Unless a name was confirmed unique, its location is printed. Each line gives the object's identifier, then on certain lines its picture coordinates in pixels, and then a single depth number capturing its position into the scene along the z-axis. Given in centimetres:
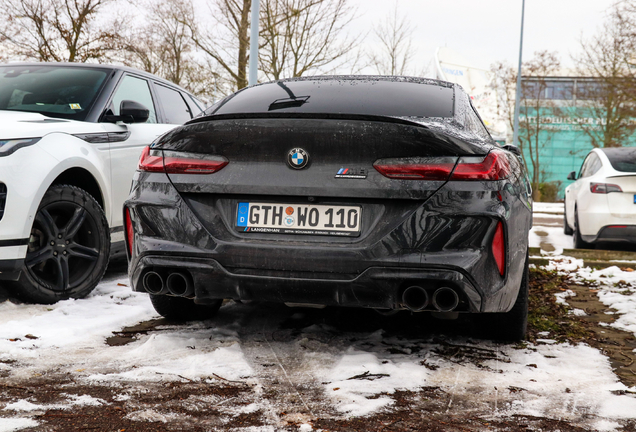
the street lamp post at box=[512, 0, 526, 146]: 3384
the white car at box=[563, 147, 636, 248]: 834
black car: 300
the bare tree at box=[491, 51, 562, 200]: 3681
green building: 3391
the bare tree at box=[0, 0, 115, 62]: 2295
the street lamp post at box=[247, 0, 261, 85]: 1362
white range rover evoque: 415
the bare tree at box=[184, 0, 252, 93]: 2173
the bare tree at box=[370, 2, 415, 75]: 2955
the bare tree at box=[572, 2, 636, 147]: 1895
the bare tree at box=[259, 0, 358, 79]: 2116
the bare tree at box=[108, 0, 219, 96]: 2389
